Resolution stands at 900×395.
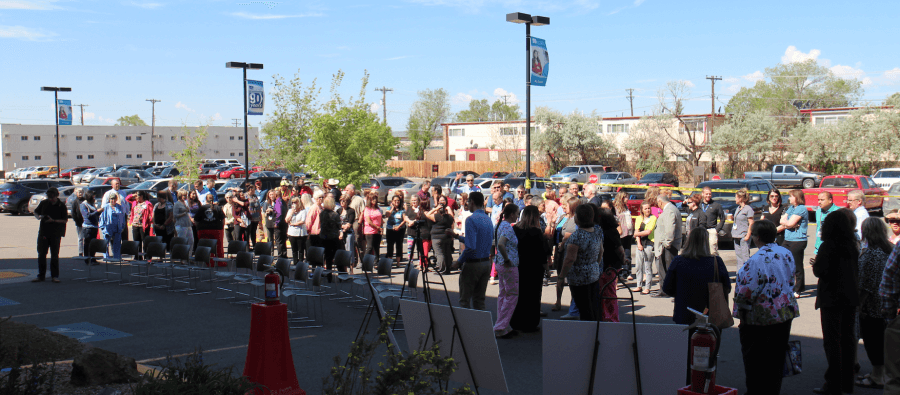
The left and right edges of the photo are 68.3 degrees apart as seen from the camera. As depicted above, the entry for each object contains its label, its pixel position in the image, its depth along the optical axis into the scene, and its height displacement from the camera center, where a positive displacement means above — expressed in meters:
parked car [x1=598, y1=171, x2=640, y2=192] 41.86 -0.09
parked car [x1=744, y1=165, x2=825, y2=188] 42.94 +0.02
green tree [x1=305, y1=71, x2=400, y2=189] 21.70 +1.13
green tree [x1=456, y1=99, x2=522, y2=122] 124.31 +12.51
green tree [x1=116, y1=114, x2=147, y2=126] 157.00 +13.67
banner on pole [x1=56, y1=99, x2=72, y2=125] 40.38 +4.03
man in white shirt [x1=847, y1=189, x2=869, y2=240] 9.05 -0.34
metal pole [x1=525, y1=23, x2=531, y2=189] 15.94 +1.75
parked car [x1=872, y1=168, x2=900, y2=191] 36.19 -0.05
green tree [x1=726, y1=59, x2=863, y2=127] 88.62 +12.08
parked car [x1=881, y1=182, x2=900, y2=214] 25.05 -1.00
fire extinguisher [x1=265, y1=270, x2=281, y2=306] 5.47 -0.91
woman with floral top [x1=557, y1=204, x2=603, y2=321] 7.45 -0.91
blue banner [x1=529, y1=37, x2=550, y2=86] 16.23 +2.83
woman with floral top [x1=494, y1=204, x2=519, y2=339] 7.94 -1.09
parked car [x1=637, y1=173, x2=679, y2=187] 40.75 -0.09
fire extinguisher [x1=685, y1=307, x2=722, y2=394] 3.33 -0.93
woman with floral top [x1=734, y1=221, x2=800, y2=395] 5.17 -1.03
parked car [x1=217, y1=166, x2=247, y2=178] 55.84 +0.38
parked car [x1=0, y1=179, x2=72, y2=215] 29.06 -0.66
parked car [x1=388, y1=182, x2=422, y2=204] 33.78 -0.57
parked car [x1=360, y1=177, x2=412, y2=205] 33.97 -0.35
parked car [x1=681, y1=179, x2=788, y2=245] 20.56 -0.66
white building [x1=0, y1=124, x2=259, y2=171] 89.06 +4.90
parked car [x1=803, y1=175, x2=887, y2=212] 24.40 -0.56
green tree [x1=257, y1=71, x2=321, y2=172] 25.84 +2.07
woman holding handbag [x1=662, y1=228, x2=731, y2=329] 5.87 -0.87
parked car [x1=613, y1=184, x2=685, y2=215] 23.36 -0.79
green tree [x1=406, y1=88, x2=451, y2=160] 91.81 +8.40
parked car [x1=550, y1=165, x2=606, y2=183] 45.87 +0.27
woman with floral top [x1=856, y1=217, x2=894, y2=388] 5.80 -0.98
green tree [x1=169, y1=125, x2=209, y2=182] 35.93 +0.85
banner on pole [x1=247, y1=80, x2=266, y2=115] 24.52 +2.96
